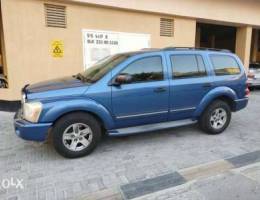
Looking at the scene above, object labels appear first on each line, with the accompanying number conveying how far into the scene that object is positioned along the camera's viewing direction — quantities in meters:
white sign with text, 7.64
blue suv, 3.68
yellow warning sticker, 7.11
